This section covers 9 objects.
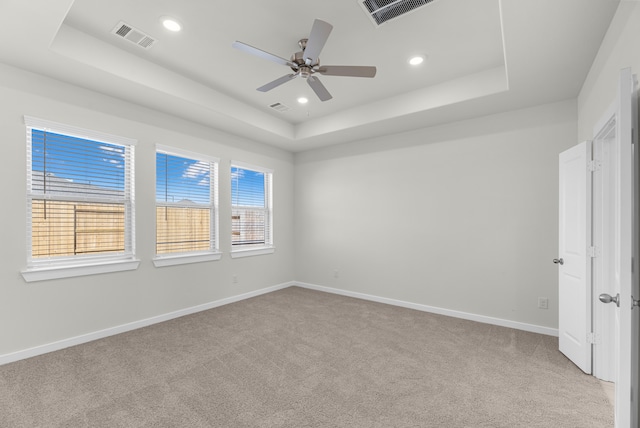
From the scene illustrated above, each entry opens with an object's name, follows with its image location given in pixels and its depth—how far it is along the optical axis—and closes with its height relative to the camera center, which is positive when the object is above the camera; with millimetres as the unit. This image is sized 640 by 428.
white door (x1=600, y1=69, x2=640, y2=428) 1273 -222
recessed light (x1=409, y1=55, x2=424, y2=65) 3018 +1597
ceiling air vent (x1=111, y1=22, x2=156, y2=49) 2572 +1628
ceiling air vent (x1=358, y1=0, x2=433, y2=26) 2230 +1602
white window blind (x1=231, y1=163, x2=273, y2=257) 4922 +52
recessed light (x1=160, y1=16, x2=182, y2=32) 2482 +1645
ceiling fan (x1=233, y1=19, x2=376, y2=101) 2104 +1274
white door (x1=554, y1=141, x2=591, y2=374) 2520 -411
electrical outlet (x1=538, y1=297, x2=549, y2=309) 3488 -1084
